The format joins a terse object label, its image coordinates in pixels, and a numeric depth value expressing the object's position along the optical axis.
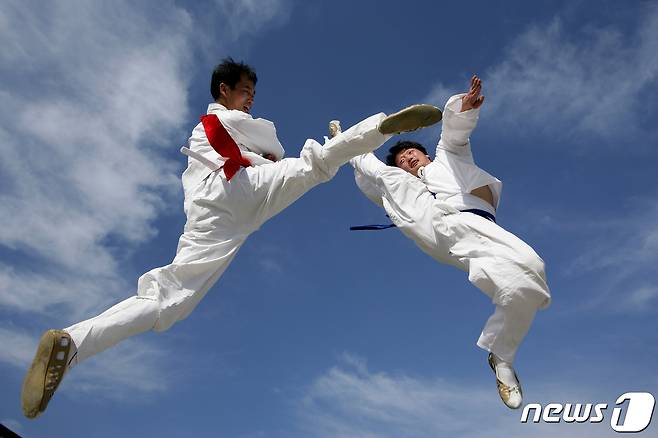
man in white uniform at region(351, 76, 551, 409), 4.50
